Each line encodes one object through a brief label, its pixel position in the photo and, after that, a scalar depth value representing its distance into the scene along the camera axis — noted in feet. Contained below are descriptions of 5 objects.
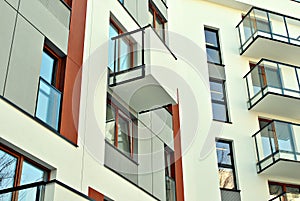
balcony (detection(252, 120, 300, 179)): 51.42
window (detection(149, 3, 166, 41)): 53.67
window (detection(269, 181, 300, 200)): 51.29
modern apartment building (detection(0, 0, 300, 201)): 28.76
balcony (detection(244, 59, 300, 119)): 55.77
